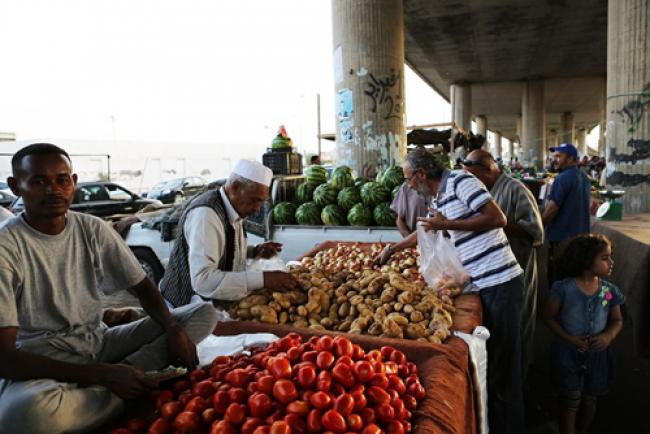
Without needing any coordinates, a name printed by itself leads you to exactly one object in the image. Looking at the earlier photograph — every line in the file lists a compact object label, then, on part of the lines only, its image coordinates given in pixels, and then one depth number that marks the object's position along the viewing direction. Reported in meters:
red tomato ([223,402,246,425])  1.68
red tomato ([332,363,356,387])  1.79
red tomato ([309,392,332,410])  1.67
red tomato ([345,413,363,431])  1.63
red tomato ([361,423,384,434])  1.61
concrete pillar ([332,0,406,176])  9.72
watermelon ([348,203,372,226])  6.21
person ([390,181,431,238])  5.07
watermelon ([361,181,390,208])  6.40
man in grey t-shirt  1.77
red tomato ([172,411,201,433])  1.71
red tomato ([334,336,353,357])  1.96
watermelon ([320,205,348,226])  6.36
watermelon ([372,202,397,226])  6.14
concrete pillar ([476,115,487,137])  45.53
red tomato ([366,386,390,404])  1.76
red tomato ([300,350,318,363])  1.93
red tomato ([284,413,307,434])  1.62
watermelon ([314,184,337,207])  6.63
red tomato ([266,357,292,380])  1.82
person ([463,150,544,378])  4.03
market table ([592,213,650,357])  4.63
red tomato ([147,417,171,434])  1.73
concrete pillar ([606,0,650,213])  7.66
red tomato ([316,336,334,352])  2.00
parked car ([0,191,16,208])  14.25
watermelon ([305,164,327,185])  7.33
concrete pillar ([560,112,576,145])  44.56
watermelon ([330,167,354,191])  7.01
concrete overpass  7.91
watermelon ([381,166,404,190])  6.70
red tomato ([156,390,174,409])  1.90
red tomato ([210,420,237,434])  1.64
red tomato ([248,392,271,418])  1.71
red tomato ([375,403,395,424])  1.71
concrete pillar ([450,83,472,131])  28.98
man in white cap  2.81
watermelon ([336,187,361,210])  6.49
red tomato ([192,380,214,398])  1.90
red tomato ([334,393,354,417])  1.66
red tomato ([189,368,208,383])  2.10
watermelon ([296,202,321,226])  6.48
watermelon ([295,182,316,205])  6.93
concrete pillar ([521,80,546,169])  28.73
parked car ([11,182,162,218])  12.67
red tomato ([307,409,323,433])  1.61
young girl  3.04
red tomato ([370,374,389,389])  1.83
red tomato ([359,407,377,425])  1.69
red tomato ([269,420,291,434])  1.57
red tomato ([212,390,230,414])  1.77
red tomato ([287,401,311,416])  1.67
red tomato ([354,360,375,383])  1.82
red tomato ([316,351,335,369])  1.86
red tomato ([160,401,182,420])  1.80
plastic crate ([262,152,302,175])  7.26
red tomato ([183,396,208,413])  1.79
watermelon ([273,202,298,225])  6.58
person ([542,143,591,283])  5.32
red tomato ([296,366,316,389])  1.78
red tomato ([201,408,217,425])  1.74
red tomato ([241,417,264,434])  1.63
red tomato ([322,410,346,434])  1.59
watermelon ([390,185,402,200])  6.35
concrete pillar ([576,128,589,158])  57.28
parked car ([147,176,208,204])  21.23
